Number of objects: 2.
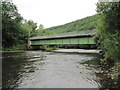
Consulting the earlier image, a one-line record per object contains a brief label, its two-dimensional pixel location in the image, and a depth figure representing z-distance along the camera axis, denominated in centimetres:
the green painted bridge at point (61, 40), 2570
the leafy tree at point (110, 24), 730
